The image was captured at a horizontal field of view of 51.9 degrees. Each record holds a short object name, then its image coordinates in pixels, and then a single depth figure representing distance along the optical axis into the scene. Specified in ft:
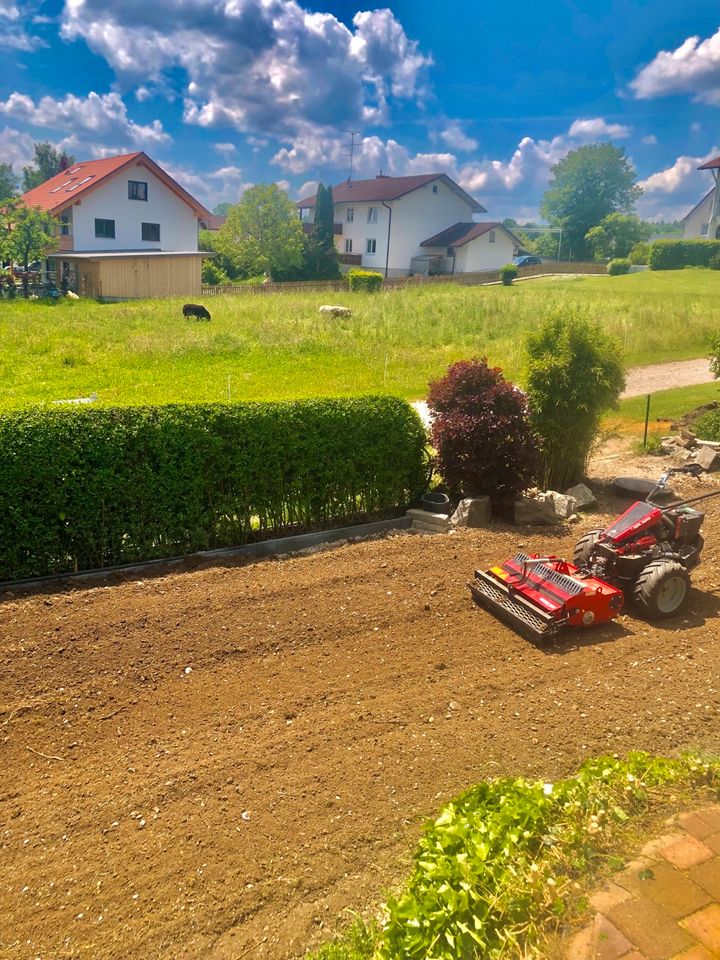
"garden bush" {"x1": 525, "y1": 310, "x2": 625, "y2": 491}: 34.12
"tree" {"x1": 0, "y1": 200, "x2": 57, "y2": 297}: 128.67
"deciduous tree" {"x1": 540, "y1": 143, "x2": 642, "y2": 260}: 249.55
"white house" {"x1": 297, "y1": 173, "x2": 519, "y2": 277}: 203.21
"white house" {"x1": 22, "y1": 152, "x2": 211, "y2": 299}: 129.70
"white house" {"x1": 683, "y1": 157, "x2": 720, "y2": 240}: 193.28
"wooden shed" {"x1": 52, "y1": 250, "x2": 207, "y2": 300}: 126.93
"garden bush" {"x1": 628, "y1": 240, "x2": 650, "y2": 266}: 199.72
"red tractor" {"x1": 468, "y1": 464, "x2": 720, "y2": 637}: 20.75
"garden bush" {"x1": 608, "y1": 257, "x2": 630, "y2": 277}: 188.62
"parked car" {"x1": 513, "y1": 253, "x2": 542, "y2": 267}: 221.62
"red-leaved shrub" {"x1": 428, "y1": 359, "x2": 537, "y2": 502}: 31.19
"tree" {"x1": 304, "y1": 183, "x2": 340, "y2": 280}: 192.44
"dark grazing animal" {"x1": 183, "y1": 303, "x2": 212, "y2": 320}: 92.63
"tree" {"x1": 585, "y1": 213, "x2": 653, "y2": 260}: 228.22
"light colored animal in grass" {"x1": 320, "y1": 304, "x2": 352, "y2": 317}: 97.81
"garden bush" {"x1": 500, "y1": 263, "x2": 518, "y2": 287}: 179.42
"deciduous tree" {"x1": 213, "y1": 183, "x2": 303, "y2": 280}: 188.85
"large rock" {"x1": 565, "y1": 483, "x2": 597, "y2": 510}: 33.56
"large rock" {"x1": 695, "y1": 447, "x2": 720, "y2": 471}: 39.60
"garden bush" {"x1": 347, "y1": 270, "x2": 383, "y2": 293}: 146.61
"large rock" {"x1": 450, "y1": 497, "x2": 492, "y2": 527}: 30.42
